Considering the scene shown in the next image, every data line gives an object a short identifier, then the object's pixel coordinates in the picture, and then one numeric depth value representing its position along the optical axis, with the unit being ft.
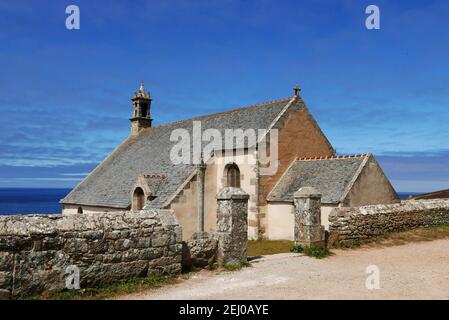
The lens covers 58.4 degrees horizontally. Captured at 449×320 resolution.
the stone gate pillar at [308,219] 37.91
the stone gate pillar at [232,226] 31.71
